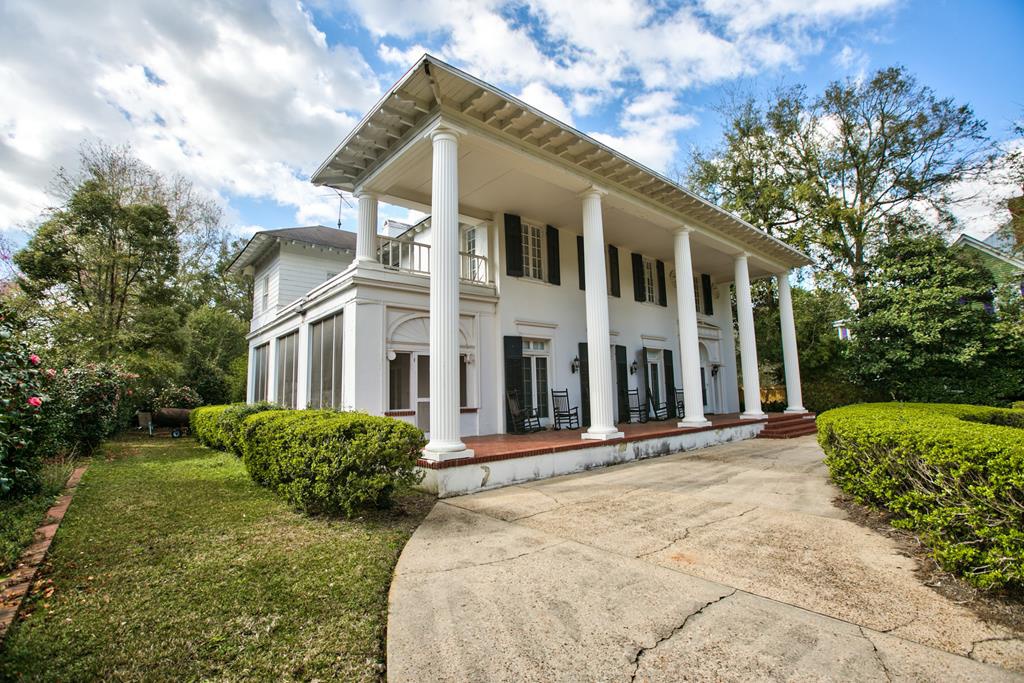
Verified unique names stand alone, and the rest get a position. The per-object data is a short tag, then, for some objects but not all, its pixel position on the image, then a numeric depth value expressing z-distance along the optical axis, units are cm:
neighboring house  1252
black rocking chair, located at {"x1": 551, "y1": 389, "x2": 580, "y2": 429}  1087
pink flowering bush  362
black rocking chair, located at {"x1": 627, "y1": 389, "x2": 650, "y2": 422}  1279
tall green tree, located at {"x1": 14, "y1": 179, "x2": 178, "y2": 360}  1352
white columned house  717
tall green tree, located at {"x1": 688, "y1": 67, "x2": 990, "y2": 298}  1630
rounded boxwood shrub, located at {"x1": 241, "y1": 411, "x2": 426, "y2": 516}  460
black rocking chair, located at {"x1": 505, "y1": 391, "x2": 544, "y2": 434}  991
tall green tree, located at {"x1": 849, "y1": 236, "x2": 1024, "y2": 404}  1312
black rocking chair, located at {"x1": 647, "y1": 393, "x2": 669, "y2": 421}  1335
